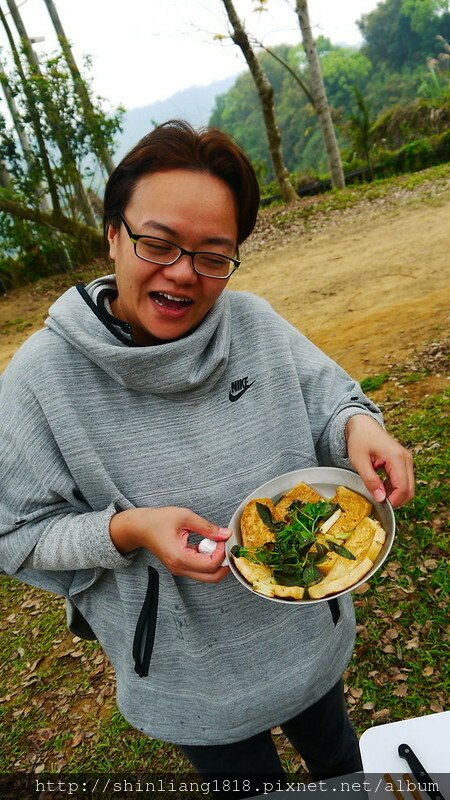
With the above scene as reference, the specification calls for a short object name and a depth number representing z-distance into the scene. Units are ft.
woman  4.78
